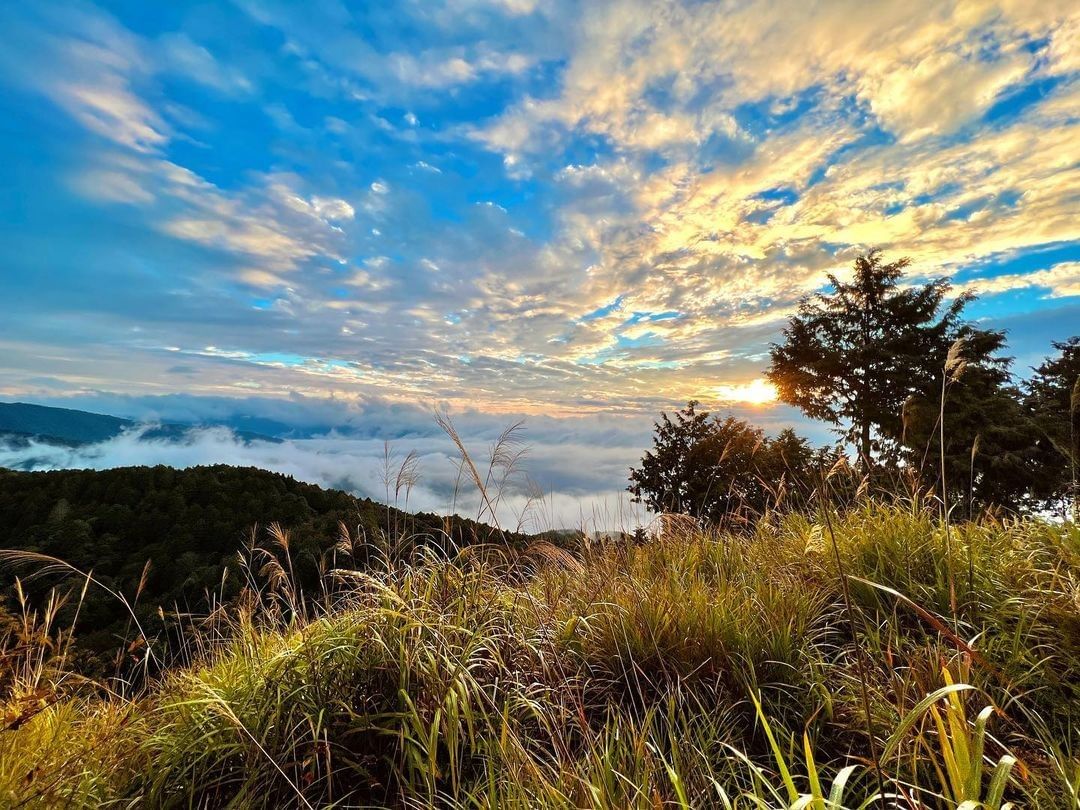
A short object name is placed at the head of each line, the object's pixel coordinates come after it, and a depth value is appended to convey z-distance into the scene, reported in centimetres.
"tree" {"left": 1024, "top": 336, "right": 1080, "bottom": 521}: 2192
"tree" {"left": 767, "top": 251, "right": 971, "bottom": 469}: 2609
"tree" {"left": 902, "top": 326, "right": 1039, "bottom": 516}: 2242
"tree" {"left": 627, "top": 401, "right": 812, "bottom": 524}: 1938
